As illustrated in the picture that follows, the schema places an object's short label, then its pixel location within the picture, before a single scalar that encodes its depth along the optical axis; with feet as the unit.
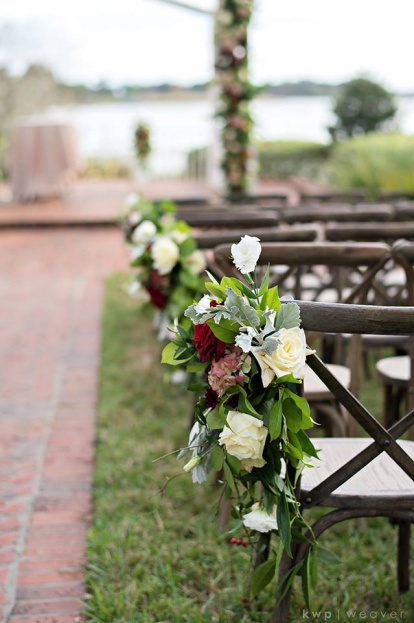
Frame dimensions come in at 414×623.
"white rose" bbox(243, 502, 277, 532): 6.39
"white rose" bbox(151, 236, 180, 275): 12.44
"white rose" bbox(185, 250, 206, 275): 12.57
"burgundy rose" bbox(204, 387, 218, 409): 6.40
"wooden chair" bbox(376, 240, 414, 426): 8.93
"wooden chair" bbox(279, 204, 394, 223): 14.26
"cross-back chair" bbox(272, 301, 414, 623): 6.04
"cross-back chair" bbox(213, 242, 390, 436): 9.18
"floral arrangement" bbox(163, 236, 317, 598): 5.99
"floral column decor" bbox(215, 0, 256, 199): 28.30
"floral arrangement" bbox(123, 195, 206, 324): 12.51
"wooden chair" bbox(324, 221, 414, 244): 11.39
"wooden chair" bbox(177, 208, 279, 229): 13.15
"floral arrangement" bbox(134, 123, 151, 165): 46.42
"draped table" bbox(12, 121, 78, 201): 41.50
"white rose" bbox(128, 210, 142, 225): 14.42
